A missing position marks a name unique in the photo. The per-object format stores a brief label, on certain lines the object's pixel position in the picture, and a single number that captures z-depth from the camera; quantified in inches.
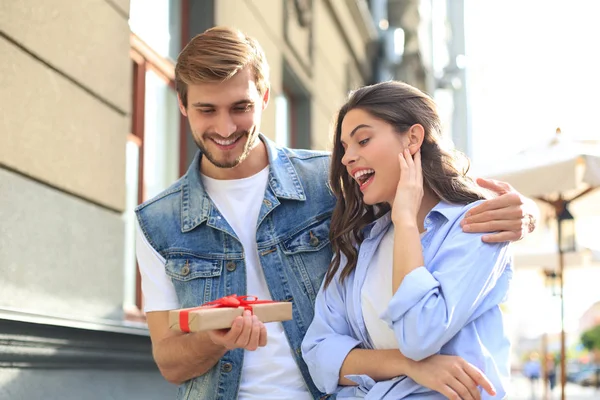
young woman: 95.0
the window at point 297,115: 393.7
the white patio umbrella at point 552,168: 276.1
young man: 117.3
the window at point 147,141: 215.9
